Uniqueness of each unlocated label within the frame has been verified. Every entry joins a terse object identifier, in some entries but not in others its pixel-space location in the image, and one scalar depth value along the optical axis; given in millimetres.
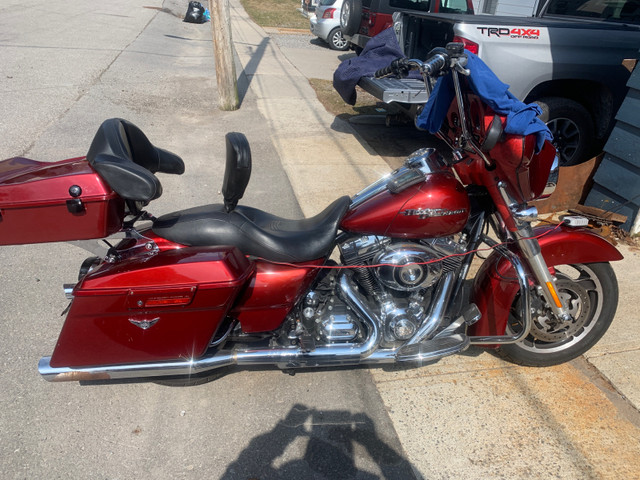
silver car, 13344
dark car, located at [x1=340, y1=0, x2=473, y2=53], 8354
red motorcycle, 1940
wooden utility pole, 6891
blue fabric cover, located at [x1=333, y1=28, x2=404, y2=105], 5572
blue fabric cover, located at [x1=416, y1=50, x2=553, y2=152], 1952
